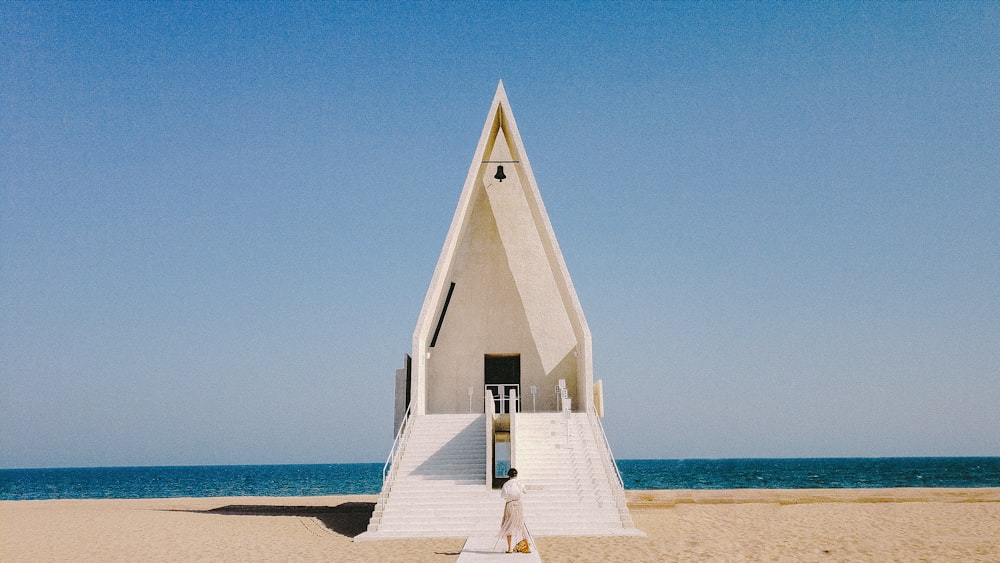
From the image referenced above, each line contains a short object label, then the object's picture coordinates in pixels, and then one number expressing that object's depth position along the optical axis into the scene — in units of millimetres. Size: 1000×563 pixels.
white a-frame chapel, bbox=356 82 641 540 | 11992
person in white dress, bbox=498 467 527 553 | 8703
